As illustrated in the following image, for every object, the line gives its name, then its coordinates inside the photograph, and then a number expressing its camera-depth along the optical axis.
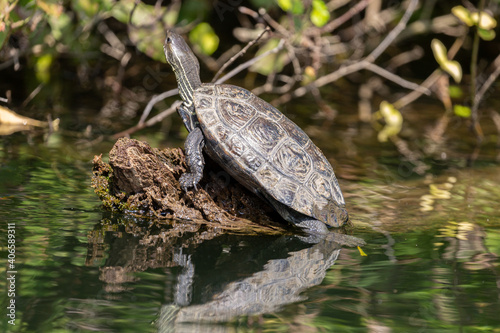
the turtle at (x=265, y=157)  7.38
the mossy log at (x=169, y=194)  7.46
